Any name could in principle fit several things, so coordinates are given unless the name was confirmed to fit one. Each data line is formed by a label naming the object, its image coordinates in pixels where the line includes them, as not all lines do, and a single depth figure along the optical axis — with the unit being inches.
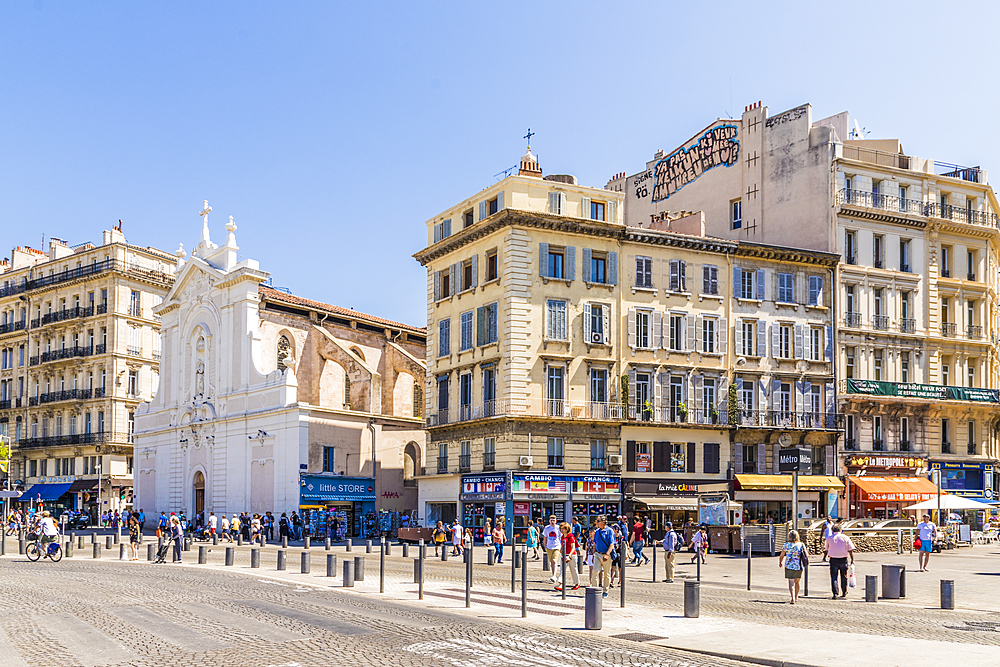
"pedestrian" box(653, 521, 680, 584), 1101.1
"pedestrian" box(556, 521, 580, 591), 979.3
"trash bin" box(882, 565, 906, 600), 881.5
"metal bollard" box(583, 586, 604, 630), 672.4
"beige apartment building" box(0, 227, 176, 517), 2805.1
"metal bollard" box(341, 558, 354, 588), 976.3
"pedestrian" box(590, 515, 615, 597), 894.4
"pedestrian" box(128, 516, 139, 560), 1443.2
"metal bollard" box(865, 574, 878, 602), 870.4
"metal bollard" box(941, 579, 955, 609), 809.5
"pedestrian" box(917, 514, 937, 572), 1210.0
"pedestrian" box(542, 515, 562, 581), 1023.6
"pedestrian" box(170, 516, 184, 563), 1379.2
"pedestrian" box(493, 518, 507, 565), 1360.7
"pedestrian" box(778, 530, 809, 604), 851.4
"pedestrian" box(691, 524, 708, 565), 1077.9
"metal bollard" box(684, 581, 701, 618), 733.9
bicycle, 1342.3
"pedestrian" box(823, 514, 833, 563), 1253.1
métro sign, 1156.5
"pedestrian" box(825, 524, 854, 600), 906.1
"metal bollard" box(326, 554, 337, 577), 1067.3
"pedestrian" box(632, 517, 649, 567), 1305.4
